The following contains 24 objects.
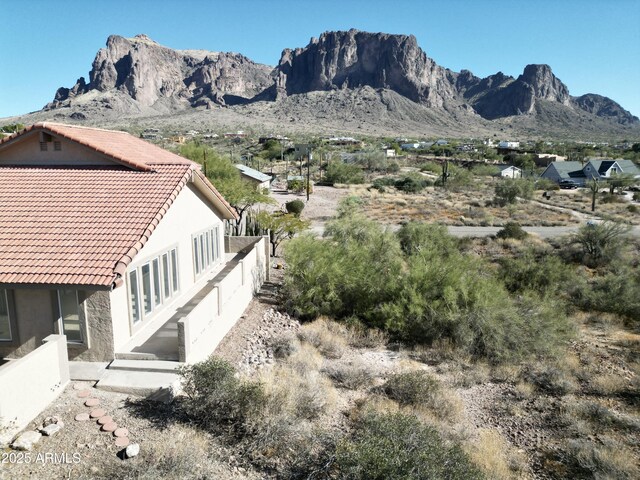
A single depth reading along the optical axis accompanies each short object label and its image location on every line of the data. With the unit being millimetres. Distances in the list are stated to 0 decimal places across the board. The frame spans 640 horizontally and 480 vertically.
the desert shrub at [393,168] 81688
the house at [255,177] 45191
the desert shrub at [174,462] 6898
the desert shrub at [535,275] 20094
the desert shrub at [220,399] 8664
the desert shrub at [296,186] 56375
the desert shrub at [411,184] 59812
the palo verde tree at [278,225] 22844
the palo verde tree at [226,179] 24656
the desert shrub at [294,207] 40125
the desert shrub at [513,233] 31734
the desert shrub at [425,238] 23125
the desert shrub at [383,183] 61281
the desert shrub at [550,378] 11463
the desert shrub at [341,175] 67250
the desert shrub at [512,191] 50469
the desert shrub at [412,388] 10230
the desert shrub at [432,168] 82312
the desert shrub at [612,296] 18109
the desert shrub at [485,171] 78375
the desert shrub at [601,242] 25375
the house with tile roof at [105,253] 10219
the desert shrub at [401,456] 6859
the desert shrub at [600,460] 8016
